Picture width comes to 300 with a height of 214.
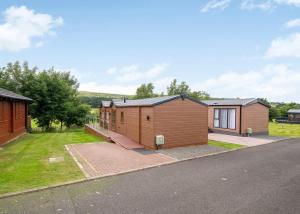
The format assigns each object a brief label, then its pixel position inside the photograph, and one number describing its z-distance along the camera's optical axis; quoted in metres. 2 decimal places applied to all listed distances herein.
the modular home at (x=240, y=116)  19.94
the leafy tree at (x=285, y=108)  49.09
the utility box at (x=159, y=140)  13.10
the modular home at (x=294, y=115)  43.00
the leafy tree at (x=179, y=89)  48.34
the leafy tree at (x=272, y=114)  43.94
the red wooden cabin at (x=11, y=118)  14.87
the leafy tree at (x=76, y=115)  30.69
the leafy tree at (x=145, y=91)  48.49
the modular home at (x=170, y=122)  13.49
